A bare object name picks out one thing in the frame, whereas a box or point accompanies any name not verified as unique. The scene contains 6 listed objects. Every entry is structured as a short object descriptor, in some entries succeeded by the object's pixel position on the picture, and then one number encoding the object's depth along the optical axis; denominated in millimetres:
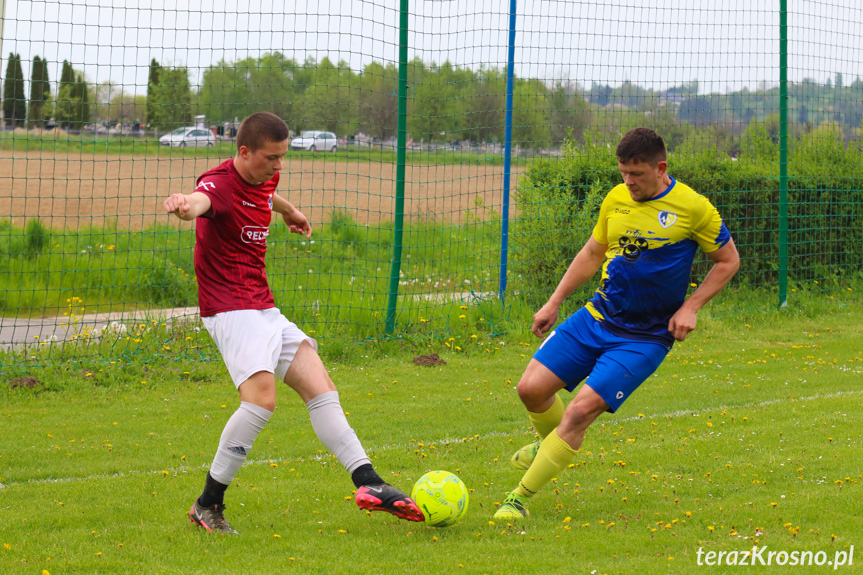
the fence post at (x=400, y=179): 17344
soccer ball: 8250
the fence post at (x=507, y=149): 18562
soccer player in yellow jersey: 8711
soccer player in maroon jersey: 8258
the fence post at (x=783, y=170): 21391
